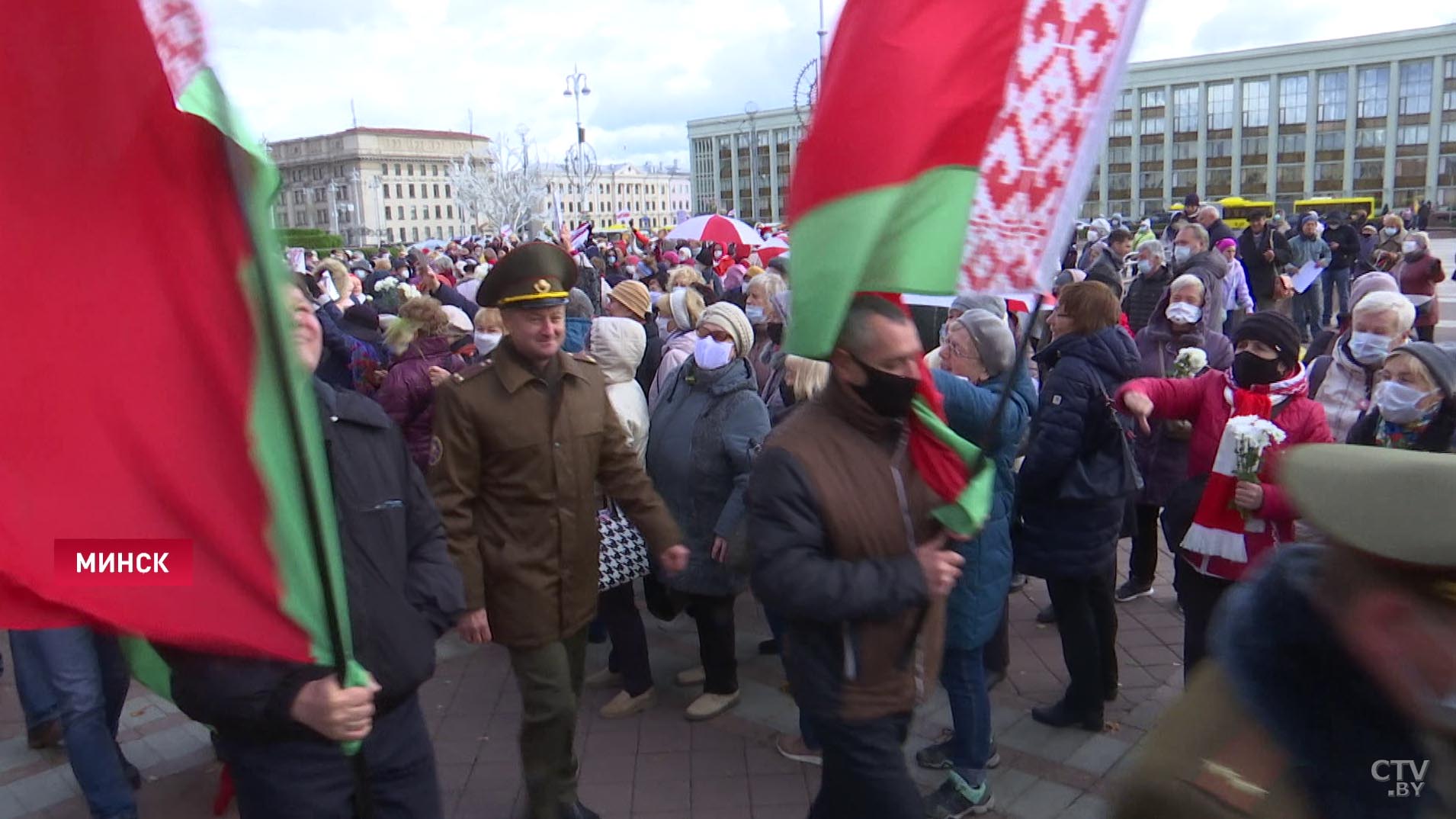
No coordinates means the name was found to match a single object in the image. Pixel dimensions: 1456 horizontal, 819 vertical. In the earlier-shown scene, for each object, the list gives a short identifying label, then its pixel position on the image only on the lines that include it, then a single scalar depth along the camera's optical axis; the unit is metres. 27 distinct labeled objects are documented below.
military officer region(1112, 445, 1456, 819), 1.30
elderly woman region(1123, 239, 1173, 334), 9.56
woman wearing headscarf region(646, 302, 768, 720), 4.52
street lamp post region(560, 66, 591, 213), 34.69
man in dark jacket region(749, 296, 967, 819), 2.62
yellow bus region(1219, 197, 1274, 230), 38.97
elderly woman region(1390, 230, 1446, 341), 9.94
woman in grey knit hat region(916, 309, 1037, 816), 3.90
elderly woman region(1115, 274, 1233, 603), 5.62
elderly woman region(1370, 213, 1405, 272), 12.95
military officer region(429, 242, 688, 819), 3.57
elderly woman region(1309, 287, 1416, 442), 4.38
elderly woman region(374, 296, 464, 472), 5.38
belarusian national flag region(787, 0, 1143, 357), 2.38
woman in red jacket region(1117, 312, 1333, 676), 3.73
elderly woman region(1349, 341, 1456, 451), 3.36
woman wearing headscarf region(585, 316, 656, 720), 4.91
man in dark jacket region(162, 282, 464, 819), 2.34
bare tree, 57.88
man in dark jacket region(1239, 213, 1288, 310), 14.11
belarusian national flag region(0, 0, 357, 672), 1.75
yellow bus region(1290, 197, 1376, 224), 41.19
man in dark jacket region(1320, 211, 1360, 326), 16.31
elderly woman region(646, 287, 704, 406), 5.97
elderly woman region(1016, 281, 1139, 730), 4.23
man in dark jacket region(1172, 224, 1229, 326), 9.13
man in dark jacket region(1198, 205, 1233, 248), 13.00
